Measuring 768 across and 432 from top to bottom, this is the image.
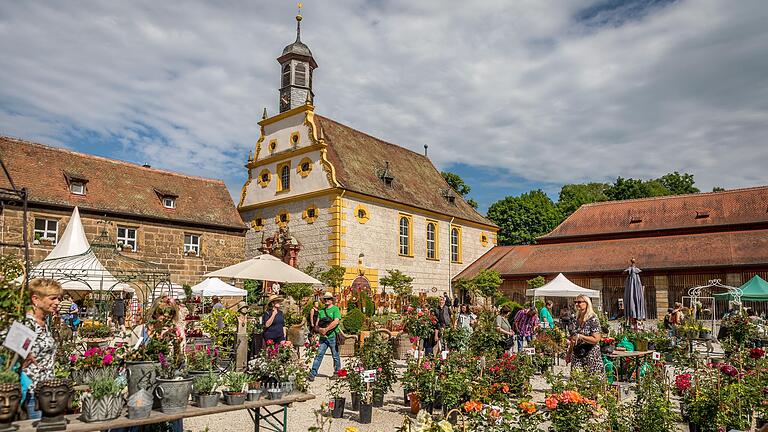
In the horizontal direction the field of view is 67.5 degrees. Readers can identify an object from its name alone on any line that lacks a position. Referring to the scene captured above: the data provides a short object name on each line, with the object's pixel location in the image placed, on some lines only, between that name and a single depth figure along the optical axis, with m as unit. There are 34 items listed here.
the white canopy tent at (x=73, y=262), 14.88
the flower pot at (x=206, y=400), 5.29
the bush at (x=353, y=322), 17.73
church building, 26.20
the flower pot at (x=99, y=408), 4.52
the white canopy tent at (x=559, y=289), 19.92
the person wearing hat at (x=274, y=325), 10.64
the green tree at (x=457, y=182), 48.38
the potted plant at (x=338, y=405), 8.14
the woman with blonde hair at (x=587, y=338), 8.02
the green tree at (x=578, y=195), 51.09
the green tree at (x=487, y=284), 28.31
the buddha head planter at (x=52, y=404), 4.26
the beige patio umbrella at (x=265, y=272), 12.50
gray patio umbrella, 17.99
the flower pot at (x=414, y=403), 8.26
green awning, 20.22
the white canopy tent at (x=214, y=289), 19.97
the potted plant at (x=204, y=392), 5.30
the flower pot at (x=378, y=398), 8.91
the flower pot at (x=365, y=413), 8.05
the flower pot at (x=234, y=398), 5.48
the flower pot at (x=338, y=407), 8.16
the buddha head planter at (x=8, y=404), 4.07
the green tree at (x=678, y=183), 52.03
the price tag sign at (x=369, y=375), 8.07
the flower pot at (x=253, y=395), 5.69
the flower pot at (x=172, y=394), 4.95
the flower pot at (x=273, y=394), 5.88
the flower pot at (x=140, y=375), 4.97
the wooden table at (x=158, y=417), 4.29
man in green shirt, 10.91
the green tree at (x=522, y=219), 47.56
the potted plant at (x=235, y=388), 5.48
